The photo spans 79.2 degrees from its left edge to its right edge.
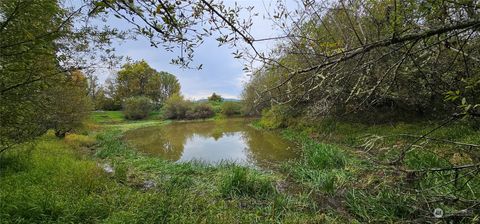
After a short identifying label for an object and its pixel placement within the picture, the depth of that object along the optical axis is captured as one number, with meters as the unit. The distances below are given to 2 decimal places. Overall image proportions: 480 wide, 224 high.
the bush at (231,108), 40.87
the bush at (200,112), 41.62
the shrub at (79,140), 13.13
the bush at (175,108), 41.59
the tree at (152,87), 45.31
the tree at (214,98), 52.89
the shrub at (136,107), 37.62
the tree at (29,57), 3.04
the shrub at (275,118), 17.23
